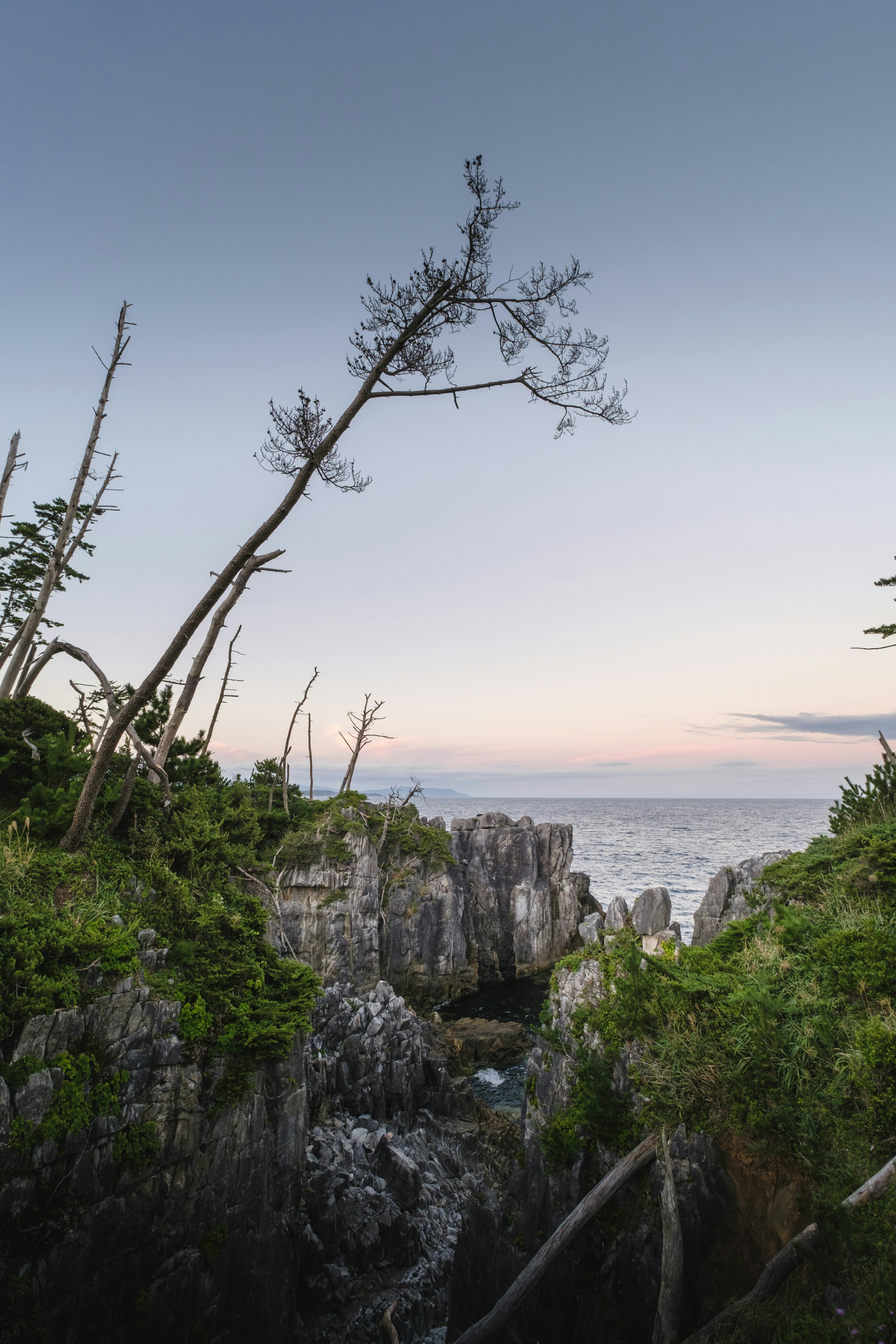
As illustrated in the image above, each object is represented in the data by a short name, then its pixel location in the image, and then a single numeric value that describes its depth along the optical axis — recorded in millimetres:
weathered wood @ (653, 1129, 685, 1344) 5715
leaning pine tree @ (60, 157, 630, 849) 8805
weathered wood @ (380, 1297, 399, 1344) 7988
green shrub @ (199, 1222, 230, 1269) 6938
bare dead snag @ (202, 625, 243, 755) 23031
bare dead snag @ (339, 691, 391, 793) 27312
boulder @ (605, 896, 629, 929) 24500
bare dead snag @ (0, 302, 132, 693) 15188
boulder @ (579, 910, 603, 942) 23172
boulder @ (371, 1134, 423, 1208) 10922
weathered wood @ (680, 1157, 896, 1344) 4785
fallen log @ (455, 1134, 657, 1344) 6602
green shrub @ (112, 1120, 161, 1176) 6402
